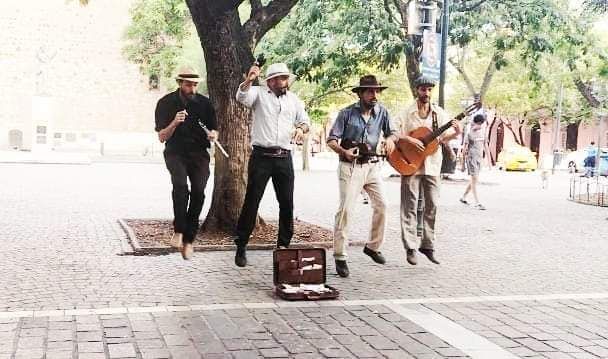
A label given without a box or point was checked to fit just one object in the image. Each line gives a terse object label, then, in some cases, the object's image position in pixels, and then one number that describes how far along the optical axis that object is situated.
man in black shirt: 8.04
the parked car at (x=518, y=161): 41.28
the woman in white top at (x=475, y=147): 16.09
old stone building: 54.31
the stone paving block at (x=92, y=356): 5.04
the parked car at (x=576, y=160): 42.22
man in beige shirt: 8.77
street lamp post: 20.30
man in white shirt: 7.97
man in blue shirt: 8.05
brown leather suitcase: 7.00
